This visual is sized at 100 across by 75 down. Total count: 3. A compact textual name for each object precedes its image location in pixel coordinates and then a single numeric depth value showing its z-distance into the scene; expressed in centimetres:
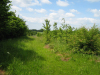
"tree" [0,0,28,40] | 634
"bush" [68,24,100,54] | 625
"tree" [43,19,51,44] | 1205
